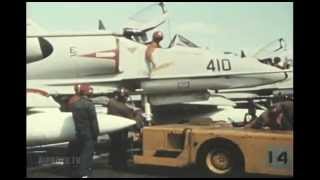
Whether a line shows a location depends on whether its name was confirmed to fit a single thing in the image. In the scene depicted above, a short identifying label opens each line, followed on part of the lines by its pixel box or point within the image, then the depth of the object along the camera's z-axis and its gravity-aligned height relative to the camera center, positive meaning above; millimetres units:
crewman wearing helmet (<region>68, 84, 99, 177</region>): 9586 -678
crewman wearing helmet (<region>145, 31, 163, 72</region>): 13784 +962
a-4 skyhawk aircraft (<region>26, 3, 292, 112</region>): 12961 +461
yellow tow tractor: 8891 -978
